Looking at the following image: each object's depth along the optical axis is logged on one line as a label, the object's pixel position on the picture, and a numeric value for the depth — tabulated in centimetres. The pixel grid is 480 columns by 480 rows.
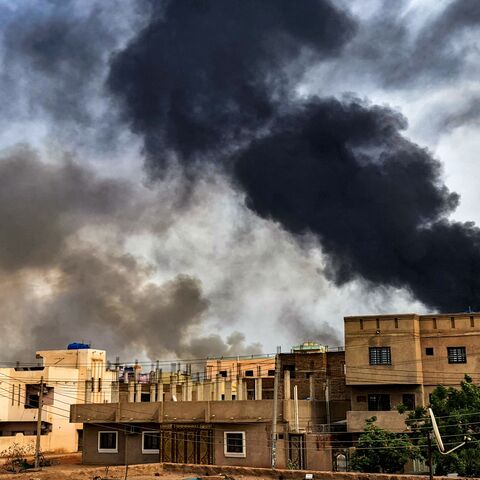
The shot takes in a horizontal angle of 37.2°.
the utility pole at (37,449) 5016
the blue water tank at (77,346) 9197
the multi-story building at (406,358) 5562
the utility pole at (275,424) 4775
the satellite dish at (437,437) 2133
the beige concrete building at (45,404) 7475
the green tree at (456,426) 4103
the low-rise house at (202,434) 5059
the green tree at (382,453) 4484
